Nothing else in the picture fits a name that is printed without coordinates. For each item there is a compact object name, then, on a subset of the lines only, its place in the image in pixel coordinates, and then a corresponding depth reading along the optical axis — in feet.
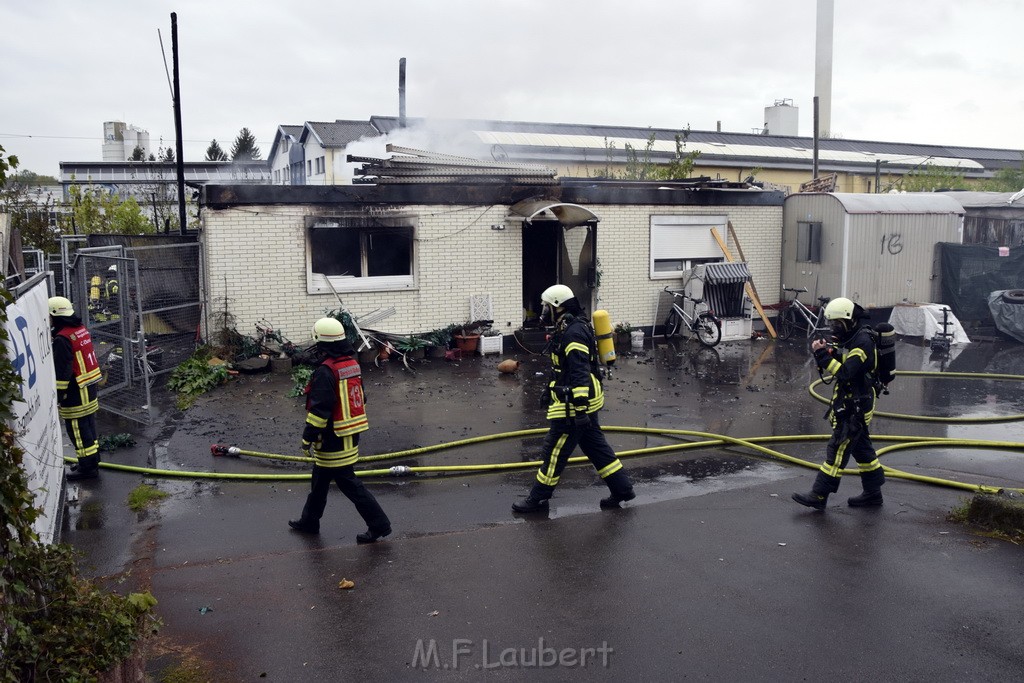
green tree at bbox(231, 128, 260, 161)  219.41
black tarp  60.90
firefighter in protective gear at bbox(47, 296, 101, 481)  26.61
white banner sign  17.49
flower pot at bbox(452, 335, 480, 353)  50.83
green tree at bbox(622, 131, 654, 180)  90.46
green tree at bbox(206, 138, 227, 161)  218.18
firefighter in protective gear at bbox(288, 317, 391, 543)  20.79
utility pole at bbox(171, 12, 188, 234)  53.67
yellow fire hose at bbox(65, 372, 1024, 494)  26.45
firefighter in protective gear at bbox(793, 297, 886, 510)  23.09
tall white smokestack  155.63
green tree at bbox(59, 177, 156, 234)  65.62
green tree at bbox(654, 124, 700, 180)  80.43
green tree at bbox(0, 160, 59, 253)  56.08
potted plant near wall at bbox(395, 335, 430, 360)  48.63
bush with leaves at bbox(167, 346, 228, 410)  39.91
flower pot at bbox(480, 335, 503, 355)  51.21
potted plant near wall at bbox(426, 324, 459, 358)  50.34
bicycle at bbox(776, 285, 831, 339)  58.13
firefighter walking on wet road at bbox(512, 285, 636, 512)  23.02
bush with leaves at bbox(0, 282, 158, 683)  10.99
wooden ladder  58.85
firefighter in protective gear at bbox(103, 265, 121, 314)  42.04
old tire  56.49
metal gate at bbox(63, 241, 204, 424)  36.19
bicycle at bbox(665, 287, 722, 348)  54.65
